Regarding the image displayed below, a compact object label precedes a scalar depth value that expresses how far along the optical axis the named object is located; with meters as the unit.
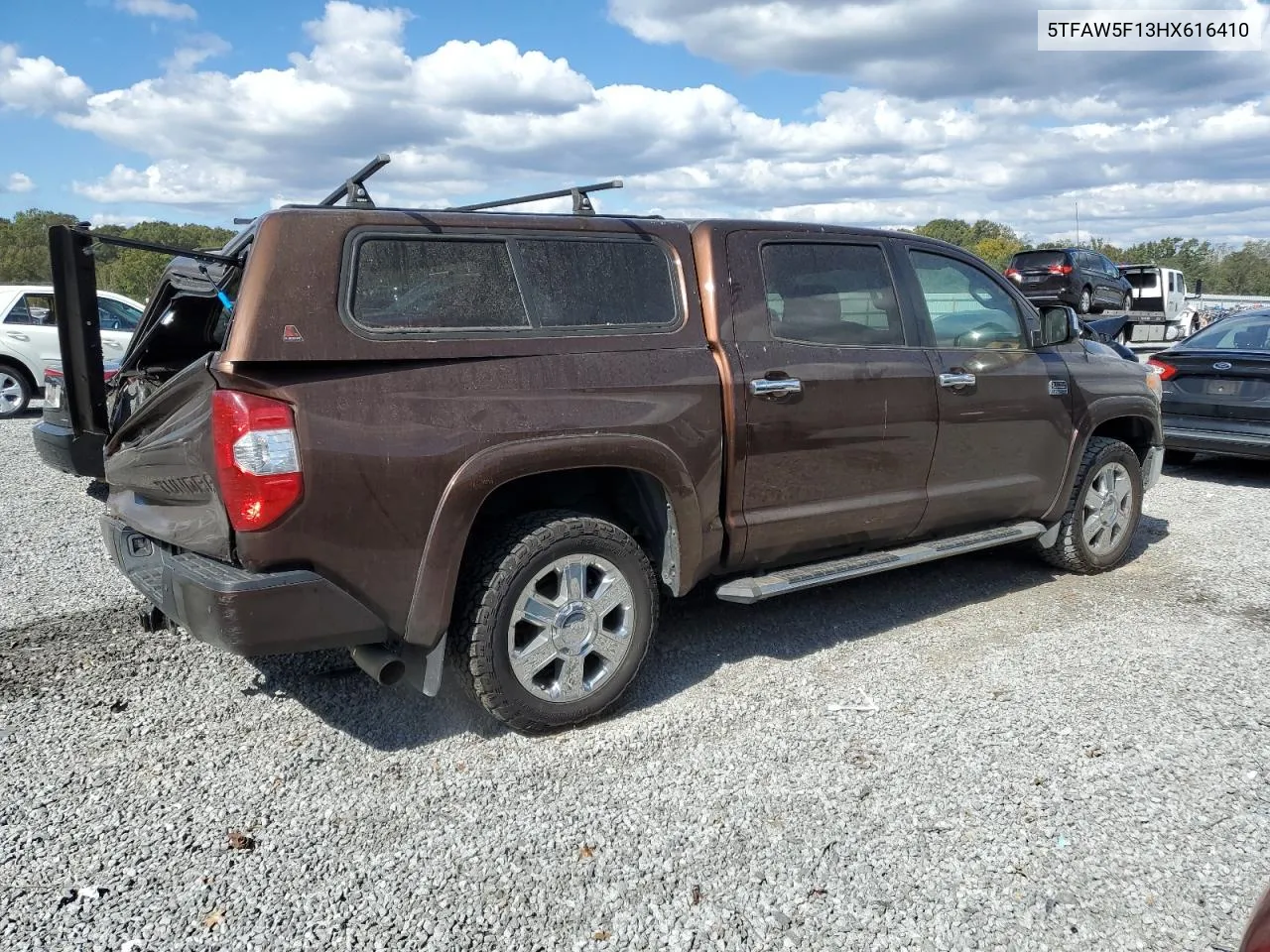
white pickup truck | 22.56
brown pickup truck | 3.07
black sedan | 8.30
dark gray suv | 19.78
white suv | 12.02
